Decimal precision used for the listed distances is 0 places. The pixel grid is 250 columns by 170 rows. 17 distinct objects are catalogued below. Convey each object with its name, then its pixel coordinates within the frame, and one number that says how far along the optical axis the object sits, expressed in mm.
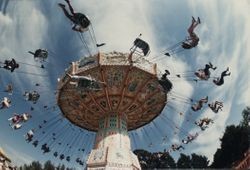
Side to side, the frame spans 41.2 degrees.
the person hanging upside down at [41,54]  24438
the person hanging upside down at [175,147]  31969
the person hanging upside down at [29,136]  28961
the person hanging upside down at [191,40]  22312
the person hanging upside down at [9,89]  24481
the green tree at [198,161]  66062
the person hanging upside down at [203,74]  25416
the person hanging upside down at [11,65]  22000
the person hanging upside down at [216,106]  27391
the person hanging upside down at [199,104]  28172
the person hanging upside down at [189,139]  30709
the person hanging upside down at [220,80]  23522
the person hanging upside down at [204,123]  29312
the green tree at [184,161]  67438
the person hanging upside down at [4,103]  24500
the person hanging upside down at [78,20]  20703
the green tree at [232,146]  53866
